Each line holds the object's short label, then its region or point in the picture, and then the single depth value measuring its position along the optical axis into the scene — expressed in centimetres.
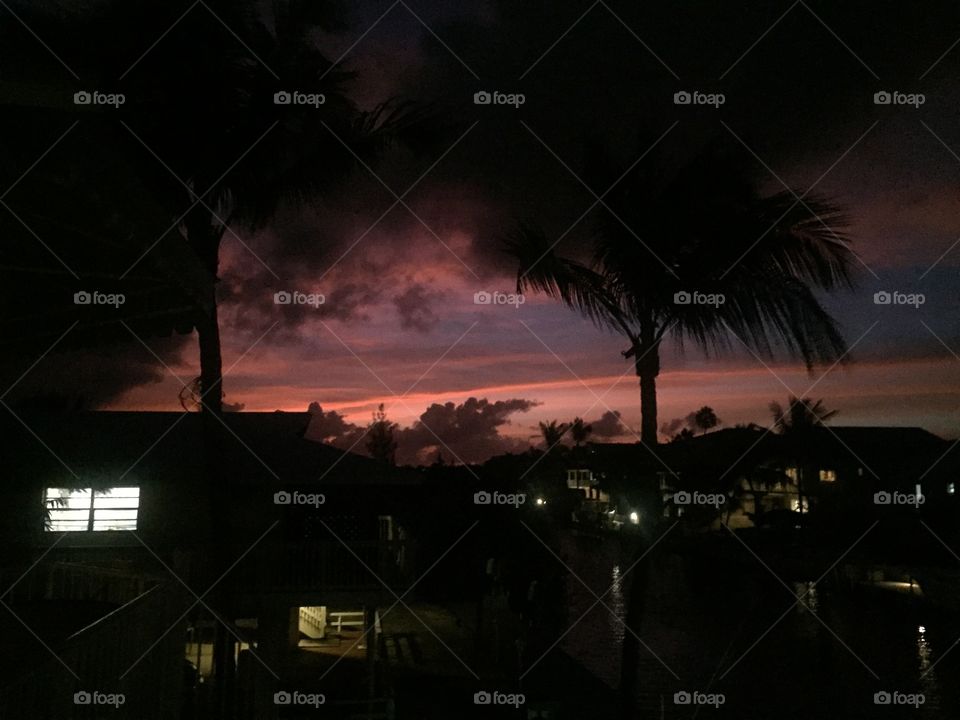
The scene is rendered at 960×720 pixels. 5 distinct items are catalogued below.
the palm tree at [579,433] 9976
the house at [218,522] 1123
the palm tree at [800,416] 5309
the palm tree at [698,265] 945
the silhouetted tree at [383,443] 6888
